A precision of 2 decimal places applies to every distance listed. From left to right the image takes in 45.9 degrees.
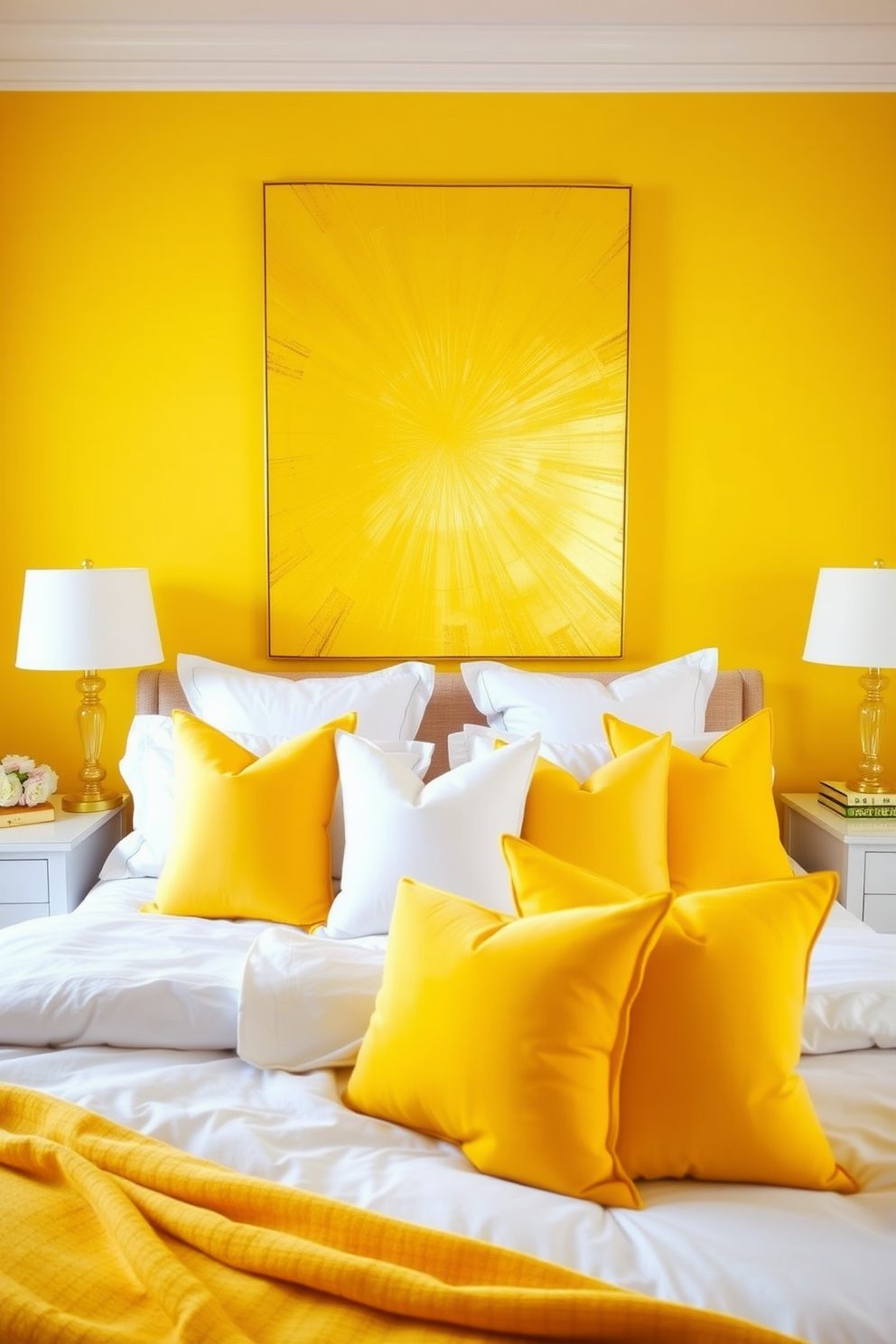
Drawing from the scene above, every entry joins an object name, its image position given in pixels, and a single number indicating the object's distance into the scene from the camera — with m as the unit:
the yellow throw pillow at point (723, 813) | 2.43
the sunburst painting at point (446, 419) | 3.22
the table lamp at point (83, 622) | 2.88
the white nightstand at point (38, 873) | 2.79
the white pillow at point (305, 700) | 2.88
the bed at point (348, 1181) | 1.08
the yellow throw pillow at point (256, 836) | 2.35
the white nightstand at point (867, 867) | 2.91
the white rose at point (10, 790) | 2.92
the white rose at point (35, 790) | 2.96
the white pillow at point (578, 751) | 2.59
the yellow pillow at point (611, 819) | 2.28
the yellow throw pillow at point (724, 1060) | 1.35
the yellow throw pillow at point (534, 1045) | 1.34
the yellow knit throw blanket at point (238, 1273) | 1.03
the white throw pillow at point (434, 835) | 2.20
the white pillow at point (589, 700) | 2.84
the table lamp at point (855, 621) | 2.91
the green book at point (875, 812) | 3.03
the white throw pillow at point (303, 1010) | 1.67
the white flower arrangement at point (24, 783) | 2.93
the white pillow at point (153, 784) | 2.66
